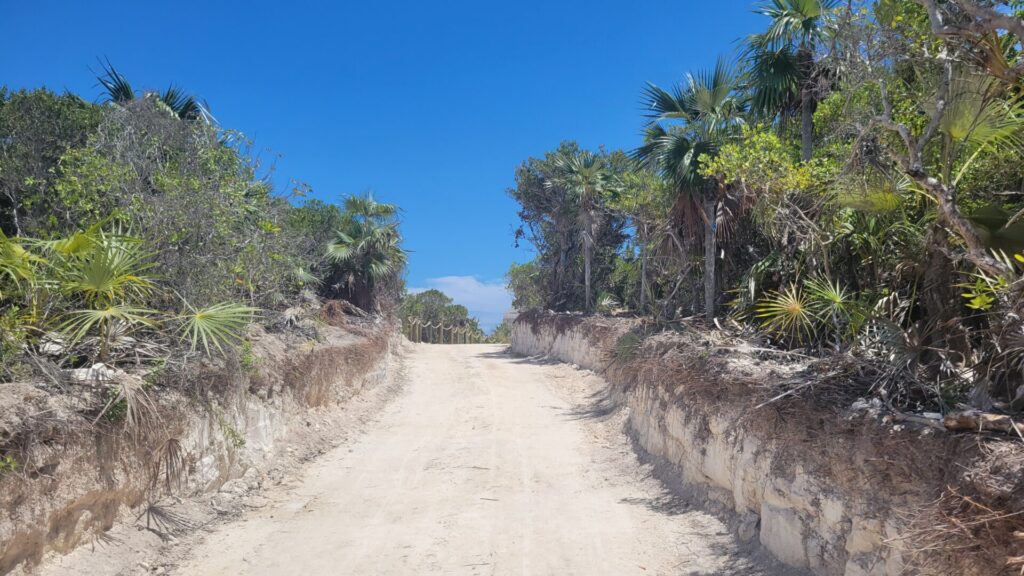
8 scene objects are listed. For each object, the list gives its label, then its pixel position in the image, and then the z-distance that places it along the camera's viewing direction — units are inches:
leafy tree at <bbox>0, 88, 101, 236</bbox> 372.5
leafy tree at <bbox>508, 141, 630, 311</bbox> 1050.1
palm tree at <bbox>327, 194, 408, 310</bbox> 938.7
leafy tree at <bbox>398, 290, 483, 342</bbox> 1888.5
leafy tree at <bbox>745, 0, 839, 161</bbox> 470.6
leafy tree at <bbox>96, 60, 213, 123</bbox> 477.7
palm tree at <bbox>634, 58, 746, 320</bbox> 491.2
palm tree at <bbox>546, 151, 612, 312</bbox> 984.3
